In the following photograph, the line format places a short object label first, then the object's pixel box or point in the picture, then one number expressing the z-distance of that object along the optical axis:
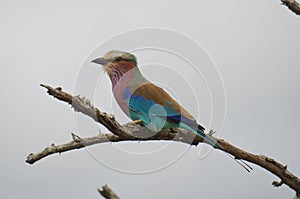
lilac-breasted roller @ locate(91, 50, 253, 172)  8.83
